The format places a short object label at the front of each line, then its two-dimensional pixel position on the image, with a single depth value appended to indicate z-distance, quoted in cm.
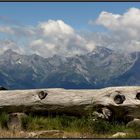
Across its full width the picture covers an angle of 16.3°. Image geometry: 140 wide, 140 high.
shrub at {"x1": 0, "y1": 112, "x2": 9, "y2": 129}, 1706
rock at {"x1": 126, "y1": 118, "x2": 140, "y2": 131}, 1586
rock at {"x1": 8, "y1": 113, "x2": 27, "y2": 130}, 1680
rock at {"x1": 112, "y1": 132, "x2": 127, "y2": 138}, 1411
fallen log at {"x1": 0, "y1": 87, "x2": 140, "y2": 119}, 1661
